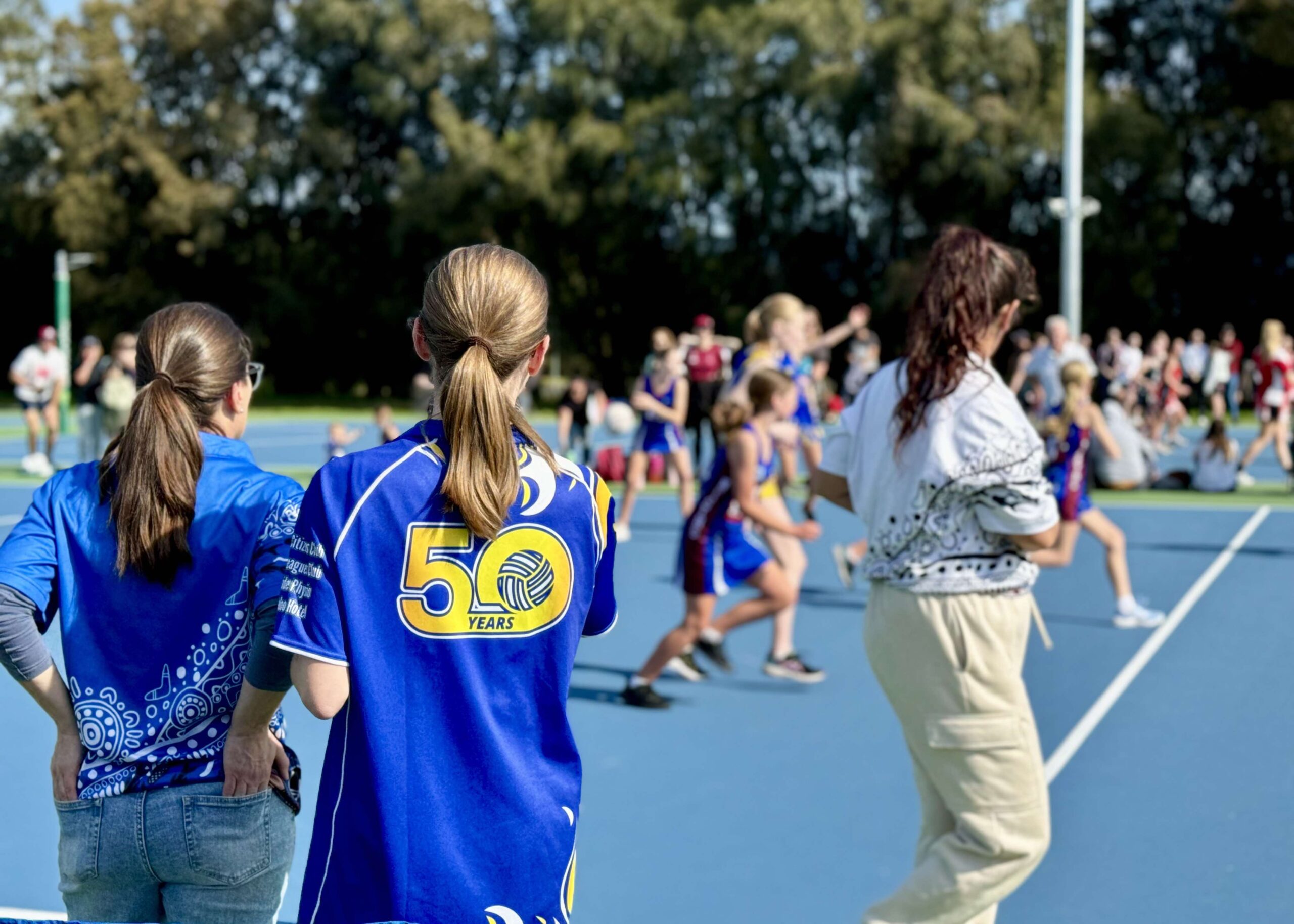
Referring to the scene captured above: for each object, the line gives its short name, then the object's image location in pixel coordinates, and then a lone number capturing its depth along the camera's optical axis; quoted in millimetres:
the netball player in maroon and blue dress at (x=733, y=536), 6617
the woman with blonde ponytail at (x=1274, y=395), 16516
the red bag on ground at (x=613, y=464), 16125
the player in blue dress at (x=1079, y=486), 8195
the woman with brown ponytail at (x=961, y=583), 3389
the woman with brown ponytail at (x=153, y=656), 2432
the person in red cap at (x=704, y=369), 15844
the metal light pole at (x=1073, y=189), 20469
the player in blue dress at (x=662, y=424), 12461
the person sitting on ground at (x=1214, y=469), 16047
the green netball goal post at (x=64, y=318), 27203
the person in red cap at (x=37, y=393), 17625
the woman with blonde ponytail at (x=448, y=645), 2049
